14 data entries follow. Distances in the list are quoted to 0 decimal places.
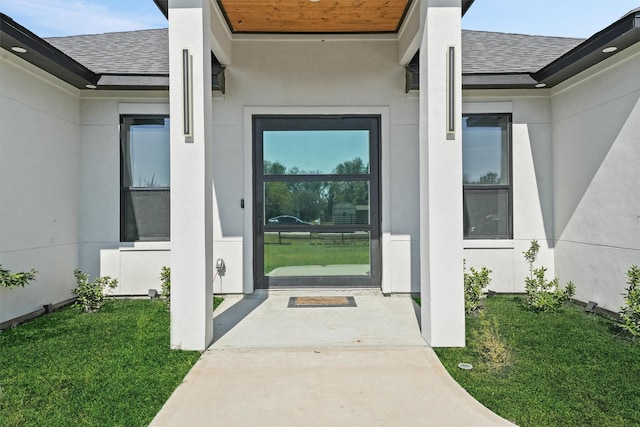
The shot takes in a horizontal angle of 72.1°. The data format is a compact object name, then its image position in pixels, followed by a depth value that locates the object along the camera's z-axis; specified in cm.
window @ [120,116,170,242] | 673
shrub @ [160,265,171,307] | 619
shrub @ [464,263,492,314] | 544
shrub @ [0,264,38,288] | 482
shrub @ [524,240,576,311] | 555
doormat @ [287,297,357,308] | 590
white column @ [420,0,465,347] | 416
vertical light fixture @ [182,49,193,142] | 411
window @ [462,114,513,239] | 678
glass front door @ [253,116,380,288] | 672
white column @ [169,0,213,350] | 413
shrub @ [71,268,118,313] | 582
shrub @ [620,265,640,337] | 440
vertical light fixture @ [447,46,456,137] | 412
